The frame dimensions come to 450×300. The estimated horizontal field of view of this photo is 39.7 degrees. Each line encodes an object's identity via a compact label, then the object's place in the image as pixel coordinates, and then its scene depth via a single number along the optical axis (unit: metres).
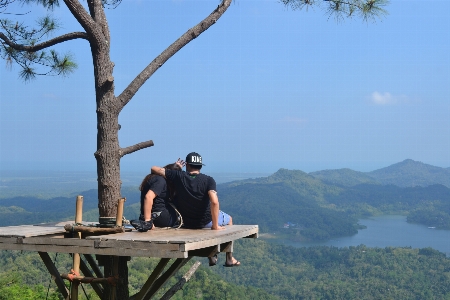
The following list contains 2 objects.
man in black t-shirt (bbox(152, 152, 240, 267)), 4.92
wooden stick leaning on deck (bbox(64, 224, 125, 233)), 4.54
